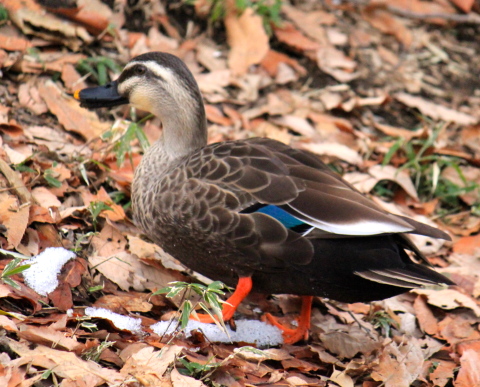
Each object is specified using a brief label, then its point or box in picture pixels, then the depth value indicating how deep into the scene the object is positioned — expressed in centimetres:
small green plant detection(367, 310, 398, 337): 750
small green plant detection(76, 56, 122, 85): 963
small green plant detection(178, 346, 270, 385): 561
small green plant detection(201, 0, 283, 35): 1123
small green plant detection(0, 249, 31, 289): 559
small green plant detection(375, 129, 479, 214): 986
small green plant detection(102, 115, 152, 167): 797
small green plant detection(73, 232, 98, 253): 686
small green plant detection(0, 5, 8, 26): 945
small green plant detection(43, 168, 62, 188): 750
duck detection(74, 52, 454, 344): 615
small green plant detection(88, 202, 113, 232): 728
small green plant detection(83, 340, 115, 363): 544
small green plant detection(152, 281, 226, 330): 548
